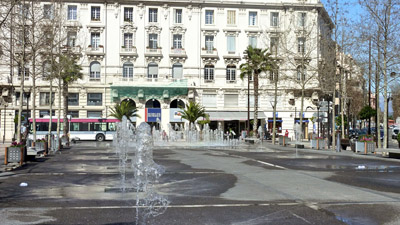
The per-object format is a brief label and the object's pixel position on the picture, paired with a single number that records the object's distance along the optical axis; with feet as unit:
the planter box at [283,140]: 128.36
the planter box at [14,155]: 60.44
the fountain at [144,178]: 27.78
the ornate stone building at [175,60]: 172.35
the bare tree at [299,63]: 174.91
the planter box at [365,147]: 88.38
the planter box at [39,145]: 86.80
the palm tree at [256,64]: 150.00
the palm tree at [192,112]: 155.53
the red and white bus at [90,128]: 161.58
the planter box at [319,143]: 108.99
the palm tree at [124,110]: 162.09
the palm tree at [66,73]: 102.12
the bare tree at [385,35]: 96.58
